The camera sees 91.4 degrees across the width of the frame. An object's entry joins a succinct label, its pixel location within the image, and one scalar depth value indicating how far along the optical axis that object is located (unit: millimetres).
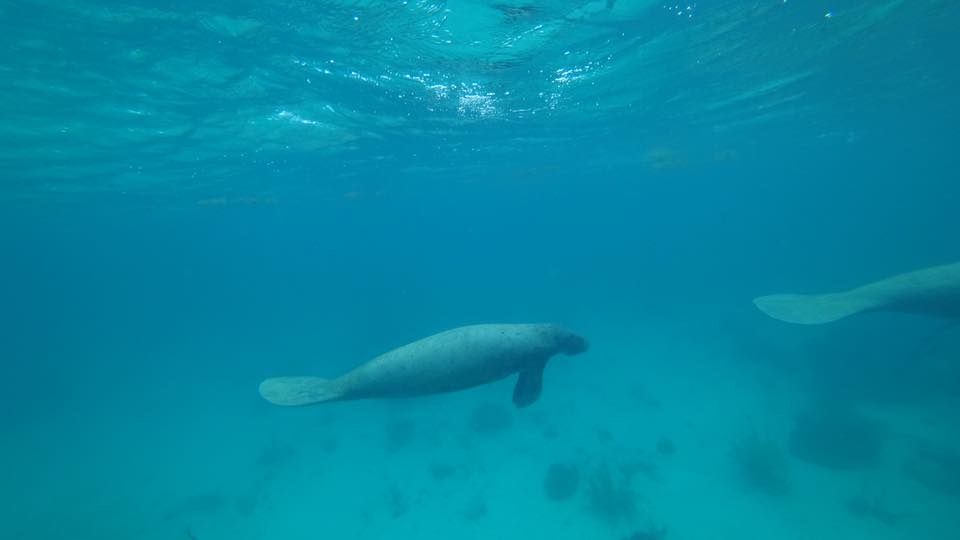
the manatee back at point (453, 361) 5664
